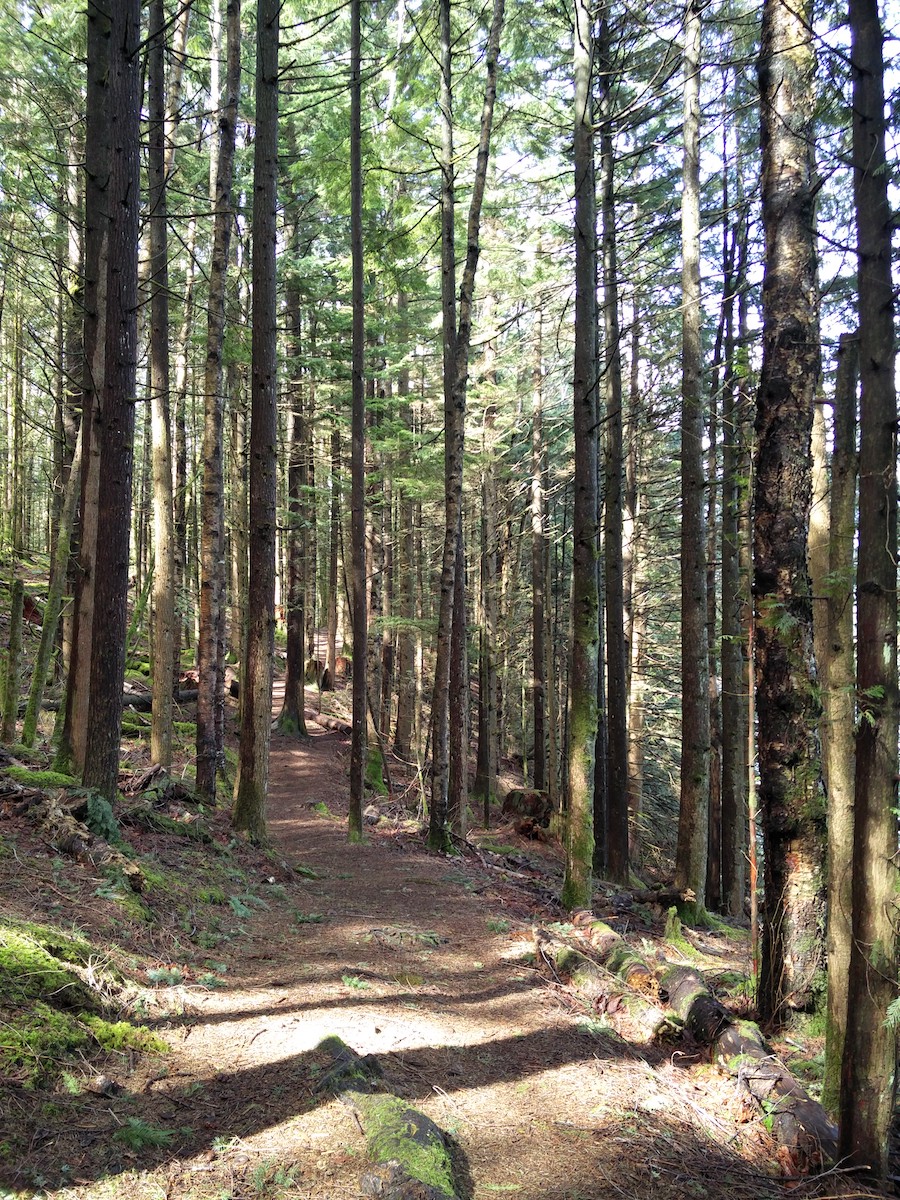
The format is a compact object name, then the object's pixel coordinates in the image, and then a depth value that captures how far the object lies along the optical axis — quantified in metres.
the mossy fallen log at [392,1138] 2.89
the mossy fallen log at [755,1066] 3.96
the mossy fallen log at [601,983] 5.53
